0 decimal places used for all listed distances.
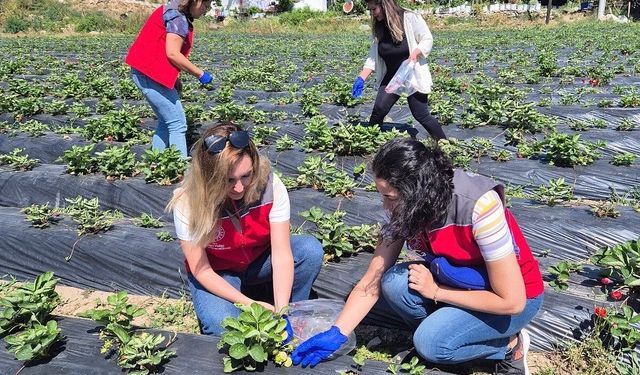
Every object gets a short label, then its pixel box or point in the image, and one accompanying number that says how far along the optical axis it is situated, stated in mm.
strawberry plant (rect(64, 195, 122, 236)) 3500
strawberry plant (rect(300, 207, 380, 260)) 3133
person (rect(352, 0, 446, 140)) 4746
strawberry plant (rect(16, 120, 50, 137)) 5609
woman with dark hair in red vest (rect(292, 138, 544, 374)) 2066
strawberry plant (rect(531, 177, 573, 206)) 3654
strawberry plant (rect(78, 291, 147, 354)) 2158
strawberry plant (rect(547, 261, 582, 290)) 2729
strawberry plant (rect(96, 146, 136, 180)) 4301
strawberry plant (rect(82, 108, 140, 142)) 5504
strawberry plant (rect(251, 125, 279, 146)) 5363
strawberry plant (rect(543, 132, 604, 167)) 4359
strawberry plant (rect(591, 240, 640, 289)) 2471
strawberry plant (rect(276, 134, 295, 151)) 5020
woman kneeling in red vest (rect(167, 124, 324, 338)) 2346
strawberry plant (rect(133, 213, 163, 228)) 3664
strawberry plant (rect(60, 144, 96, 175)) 4344
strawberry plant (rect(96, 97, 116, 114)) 6965
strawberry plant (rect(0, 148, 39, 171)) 4582
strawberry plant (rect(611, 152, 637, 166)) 4398
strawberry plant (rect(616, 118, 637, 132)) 5447
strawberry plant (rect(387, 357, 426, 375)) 2100
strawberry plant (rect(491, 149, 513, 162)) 4715
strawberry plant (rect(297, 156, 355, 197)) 3879
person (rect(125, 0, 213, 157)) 4211
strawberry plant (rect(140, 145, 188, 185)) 4195
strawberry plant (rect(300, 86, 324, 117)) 6453
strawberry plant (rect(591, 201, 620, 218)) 3417
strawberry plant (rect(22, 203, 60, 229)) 3570
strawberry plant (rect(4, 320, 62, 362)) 2104
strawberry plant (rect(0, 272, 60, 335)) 2234
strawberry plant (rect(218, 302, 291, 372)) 2018
